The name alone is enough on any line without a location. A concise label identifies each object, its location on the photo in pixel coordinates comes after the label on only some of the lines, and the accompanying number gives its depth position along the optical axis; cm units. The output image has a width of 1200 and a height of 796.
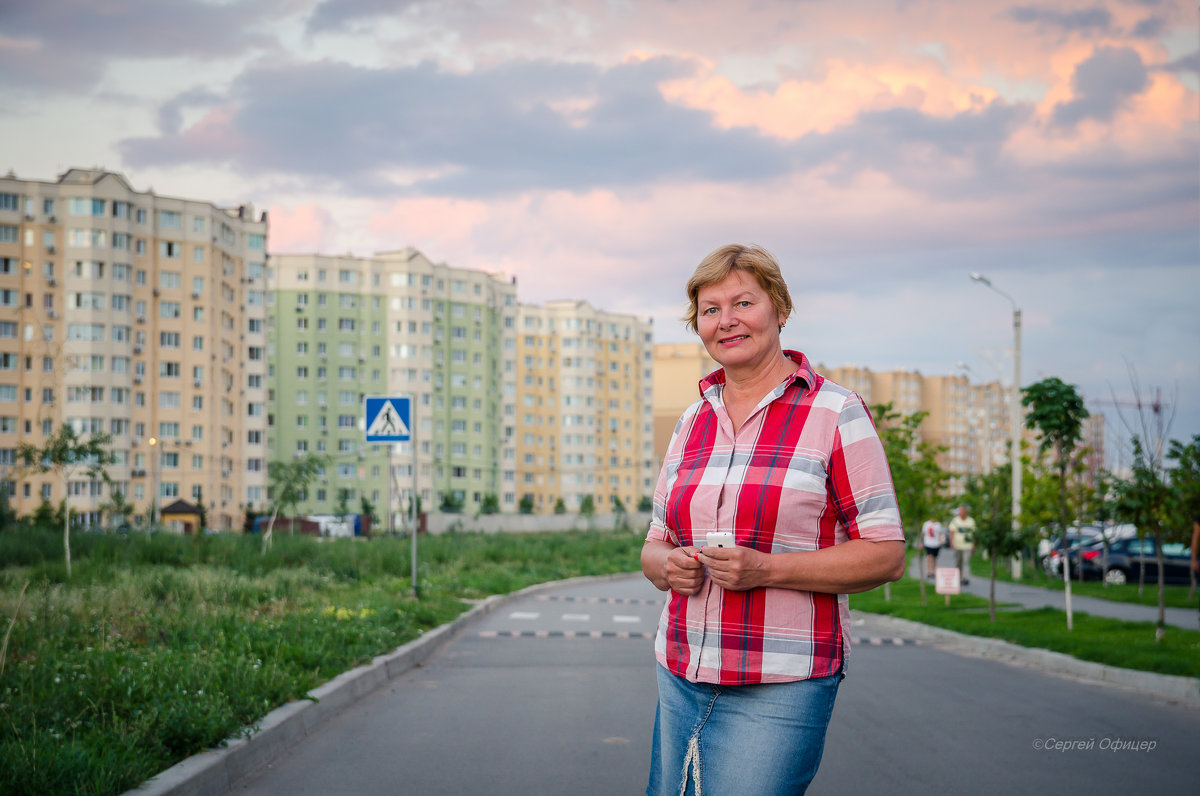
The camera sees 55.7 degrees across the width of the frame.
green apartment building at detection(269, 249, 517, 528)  11219
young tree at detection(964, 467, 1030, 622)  1888
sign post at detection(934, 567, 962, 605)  1969
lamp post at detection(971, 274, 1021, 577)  3261
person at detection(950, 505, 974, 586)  2576
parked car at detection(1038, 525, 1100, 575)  3231
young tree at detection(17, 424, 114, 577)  2630
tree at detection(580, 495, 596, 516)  11844
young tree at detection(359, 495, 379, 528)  10344
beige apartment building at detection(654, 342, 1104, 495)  16962
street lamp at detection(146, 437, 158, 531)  7550
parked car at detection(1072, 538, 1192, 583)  2906
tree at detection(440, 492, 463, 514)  11044
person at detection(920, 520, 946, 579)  2533
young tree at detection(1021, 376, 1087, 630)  1634
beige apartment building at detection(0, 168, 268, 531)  8431
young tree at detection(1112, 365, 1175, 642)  1639
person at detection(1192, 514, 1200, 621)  1883
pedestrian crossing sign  1766
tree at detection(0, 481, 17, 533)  2727
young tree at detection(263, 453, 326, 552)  4834
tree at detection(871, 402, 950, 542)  2280
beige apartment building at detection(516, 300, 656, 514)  13788
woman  281
